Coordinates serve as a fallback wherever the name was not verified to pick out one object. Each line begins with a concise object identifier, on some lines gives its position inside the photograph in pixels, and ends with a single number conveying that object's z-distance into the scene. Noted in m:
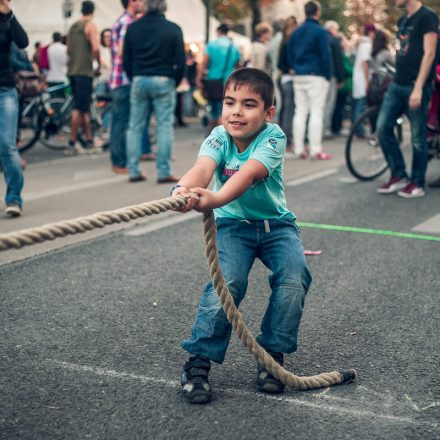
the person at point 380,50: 12.53
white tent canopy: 19.77
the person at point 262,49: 13.16
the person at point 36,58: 17.14
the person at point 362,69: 13.87
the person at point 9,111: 6.78
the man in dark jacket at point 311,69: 10.73
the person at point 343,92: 14.70
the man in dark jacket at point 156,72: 8.76
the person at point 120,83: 9.55
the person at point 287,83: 12.07
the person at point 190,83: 18.73
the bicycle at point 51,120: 11.70
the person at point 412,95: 7.73
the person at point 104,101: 12.24
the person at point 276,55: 12.70
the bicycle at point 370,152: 8.98
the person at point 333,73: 13.16
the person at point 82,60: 11.08
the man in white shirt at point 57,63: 14.14
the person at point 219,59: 12.37
